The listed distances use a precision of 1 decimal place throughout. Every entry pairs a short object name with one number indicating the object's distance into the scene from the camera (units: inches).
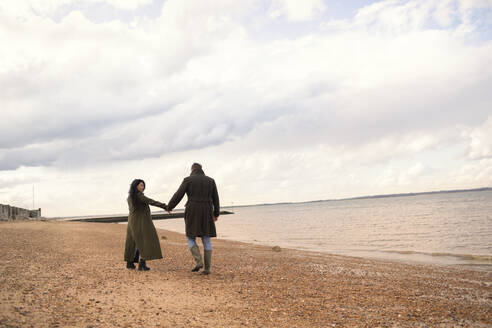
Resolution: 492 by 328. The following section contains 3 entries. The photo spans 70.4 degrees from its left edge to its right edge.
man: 307.7
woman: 321.7
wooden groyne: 3116.6
